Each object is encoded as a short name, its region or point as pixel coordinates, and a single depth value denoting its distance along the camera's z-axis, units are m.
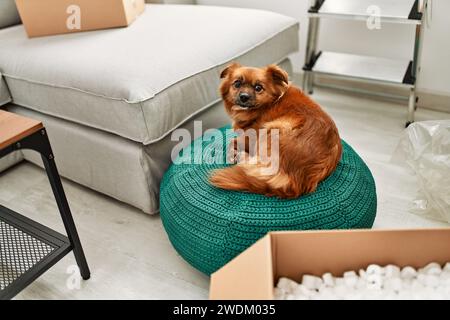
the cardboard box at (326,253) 0.88
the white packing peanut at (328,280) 1.02
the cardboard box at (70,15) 1.76
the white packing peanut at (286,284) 1.02
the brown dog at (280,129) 1.18
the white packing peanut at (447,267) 1.01
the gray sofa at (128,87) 1.41
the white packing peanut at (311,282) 1.02
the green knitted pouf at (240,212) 1.15
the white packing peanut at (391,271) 1.01
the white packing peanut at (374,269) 1.01
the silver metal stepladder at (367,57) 1.93
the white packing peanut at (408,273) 1.02
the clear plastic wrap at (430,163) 1.50
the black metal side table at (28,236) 1.04
